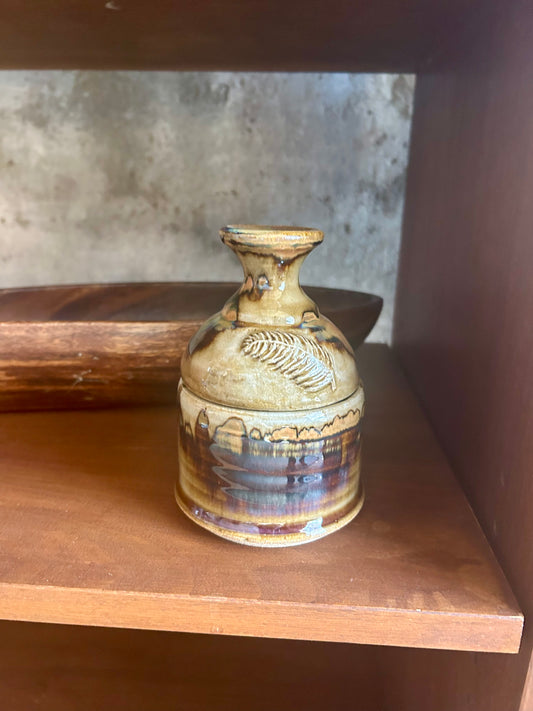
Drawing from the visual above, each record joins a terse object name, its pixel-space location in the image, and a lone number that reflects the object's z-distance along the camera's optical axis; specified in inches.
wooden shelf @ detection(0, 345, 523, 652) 14.4
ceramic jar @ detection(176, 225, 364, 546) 15.5
